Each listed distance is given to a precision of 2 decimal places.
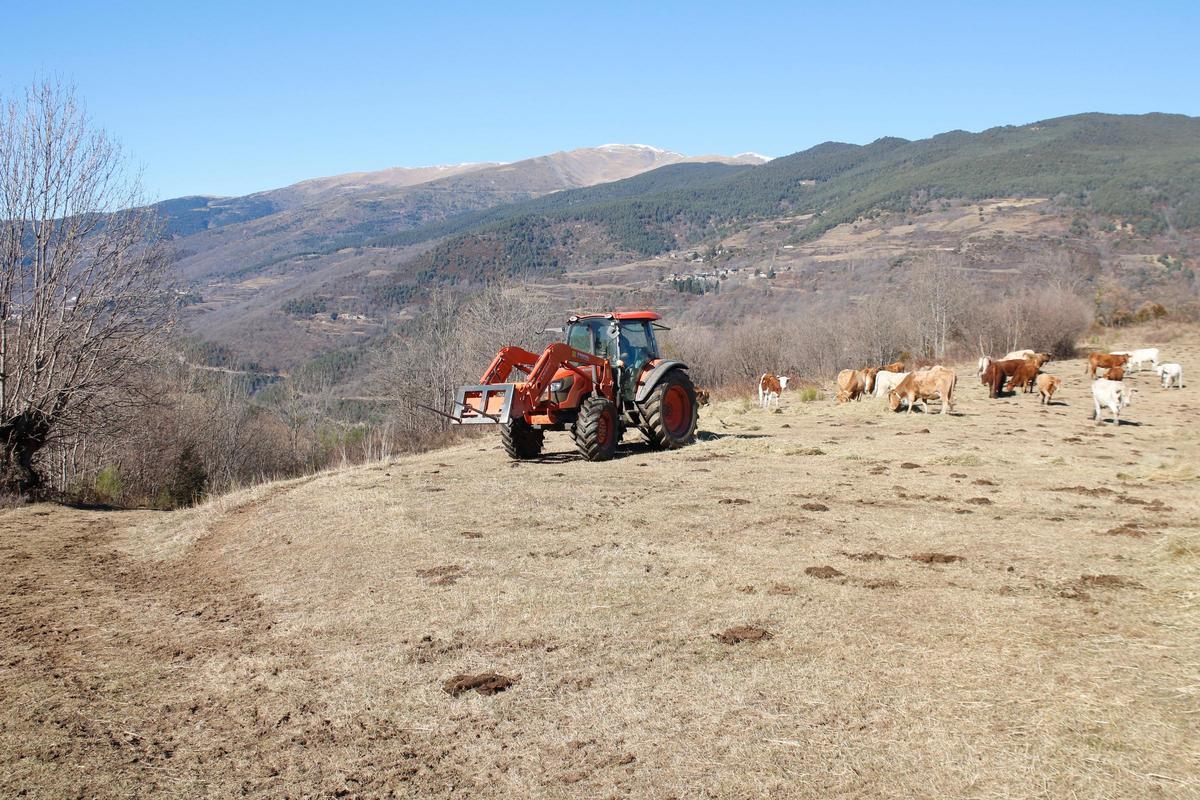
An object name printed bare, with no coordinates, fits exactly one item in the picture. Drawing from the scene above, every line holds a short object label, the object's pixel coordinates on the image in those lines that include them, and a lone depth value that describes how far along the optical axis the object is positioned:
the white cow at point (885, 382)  23.55
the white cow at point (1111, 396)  18.84
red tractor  14.06
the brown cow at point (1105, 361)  26.72
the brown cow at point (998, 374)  25.25
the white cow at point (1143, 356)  29.64
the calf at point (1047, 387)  23.06
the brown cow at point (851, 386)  24.84
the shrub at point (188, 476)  28.53
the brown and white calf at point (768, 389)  25.27
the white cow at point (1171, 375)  26.06
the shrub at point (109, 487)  18.72
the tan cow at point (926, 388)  21.28
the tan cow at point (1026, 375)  25.30
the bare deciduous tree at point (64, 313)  13.80
